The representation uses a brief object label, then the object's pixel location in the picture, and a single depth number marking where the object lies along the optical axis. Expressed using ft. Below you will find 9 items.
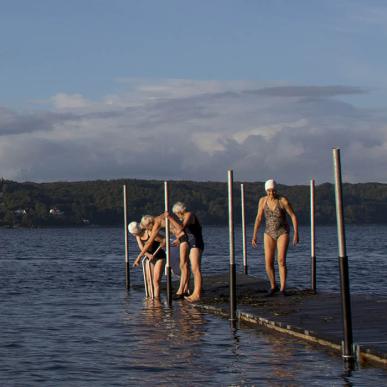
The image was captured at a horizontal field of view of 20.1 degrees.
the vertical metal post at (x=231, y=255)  61.31
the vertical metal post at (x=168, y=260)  73.30
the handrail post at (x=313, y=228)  77.61
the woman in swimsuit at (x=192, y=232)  70.23
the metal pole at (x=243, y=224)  100.77
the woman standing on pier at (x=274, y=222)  65.98
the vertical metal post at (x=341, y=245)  43.83
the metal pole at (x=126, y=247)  98.68
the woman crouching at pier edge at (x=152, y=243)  75.82
